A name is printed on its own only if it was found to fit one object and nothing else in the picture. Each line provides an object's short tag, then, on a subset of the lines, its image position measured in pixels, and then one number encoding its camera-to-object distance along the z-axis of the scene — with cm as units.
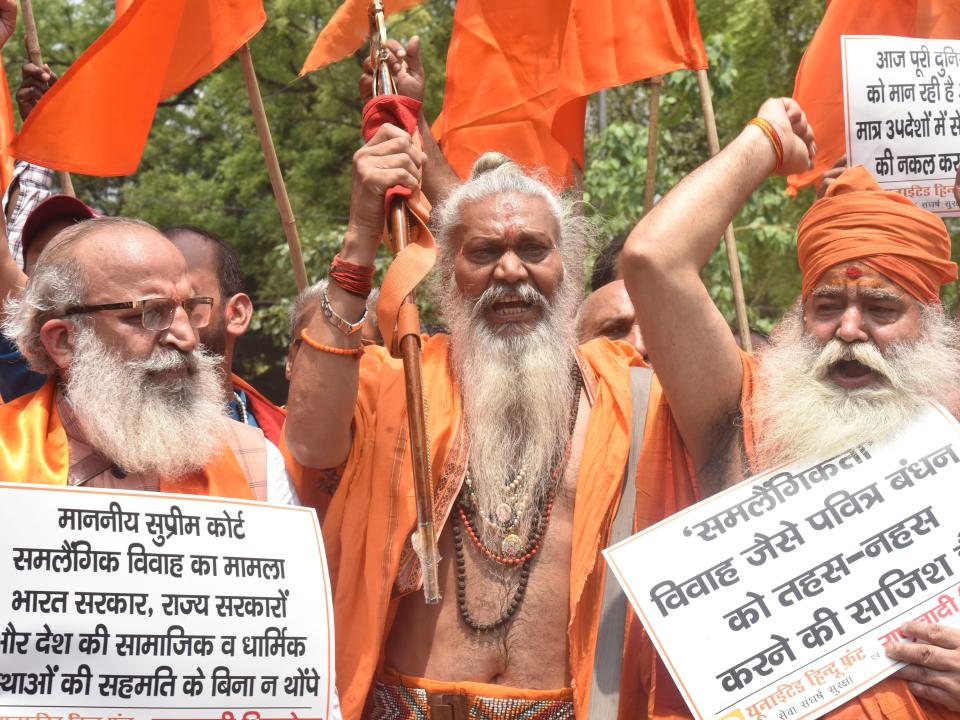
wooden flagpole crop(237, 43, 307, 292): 422
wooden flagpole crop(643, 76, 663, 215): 468
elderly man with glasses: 280
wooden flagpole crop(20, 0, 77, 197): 435
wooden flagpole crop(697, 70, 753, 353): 460
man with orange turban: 292
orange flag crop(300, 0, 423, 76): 453
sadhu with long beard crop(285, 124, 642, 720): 306
